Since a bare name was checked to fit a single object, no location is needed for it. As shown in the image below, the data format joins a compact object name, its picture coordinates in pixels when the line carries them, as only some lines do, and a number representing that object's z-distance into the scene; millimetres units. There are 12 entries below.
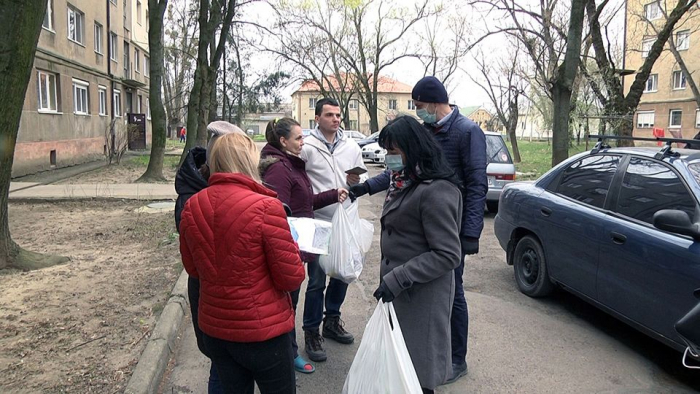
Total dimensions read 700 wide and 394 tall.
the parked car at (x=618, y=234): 3541
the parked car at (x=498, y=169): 10445
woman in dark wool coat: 2477
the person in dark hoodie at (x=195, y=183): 2660
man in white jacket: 3928
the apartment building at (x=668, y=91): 34594
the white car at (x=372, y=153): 23266
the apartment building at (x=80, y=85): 16484
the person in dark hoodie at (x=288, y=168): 3373
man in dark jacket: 3348
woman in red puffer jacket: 2135
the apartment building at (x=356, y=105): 77062
